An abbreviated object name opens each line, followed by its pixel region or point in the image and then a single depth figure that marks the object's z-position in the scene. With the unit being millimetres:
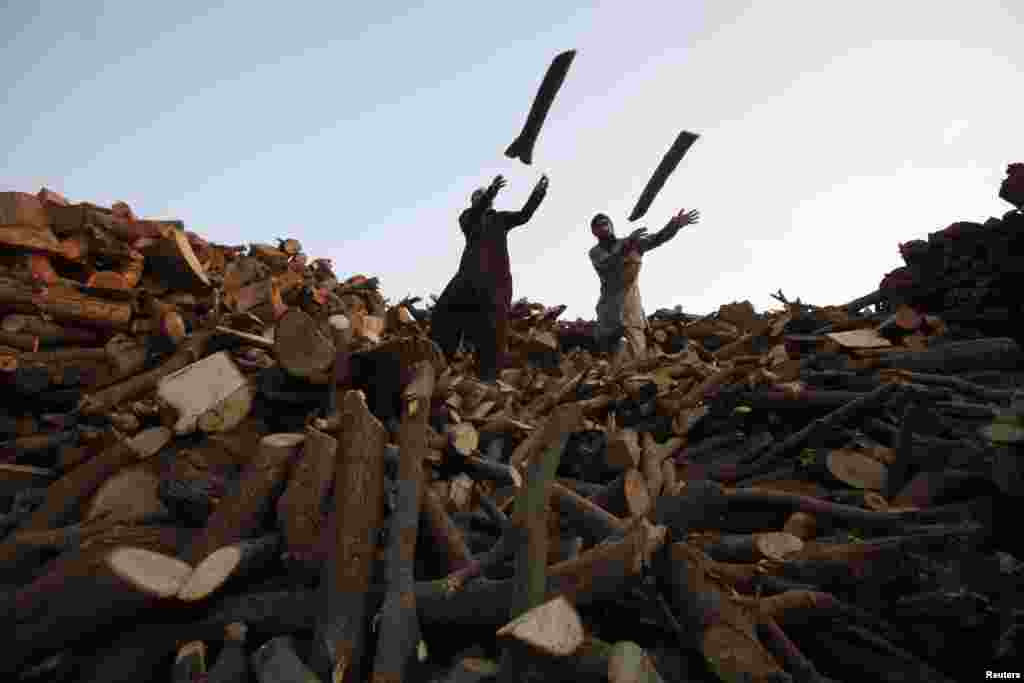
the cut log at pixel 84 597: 1933
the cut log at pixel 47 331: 4379
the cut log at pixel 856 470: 3236
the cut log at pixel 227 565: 2016
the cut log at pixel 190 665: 1878
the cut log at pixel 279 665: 1835
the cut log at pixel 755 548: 2318
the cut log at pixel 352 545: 1964
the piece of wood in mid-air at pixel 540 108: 8008
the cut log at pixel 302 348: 3492
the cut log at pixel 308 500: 2295
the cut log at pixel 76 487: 2906
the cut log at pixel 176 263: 5254
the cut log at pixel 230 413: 3338
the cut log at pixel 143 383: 3691
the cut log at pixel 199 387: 3311
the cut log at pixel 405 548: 1942
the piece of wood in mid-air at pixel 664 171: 9242
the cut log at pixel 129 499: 2930
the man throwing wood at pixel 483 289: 6484
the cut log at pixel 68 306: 4398
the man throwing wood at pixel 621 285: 8438
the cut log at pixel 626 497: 2993
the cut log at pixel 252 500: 2385
